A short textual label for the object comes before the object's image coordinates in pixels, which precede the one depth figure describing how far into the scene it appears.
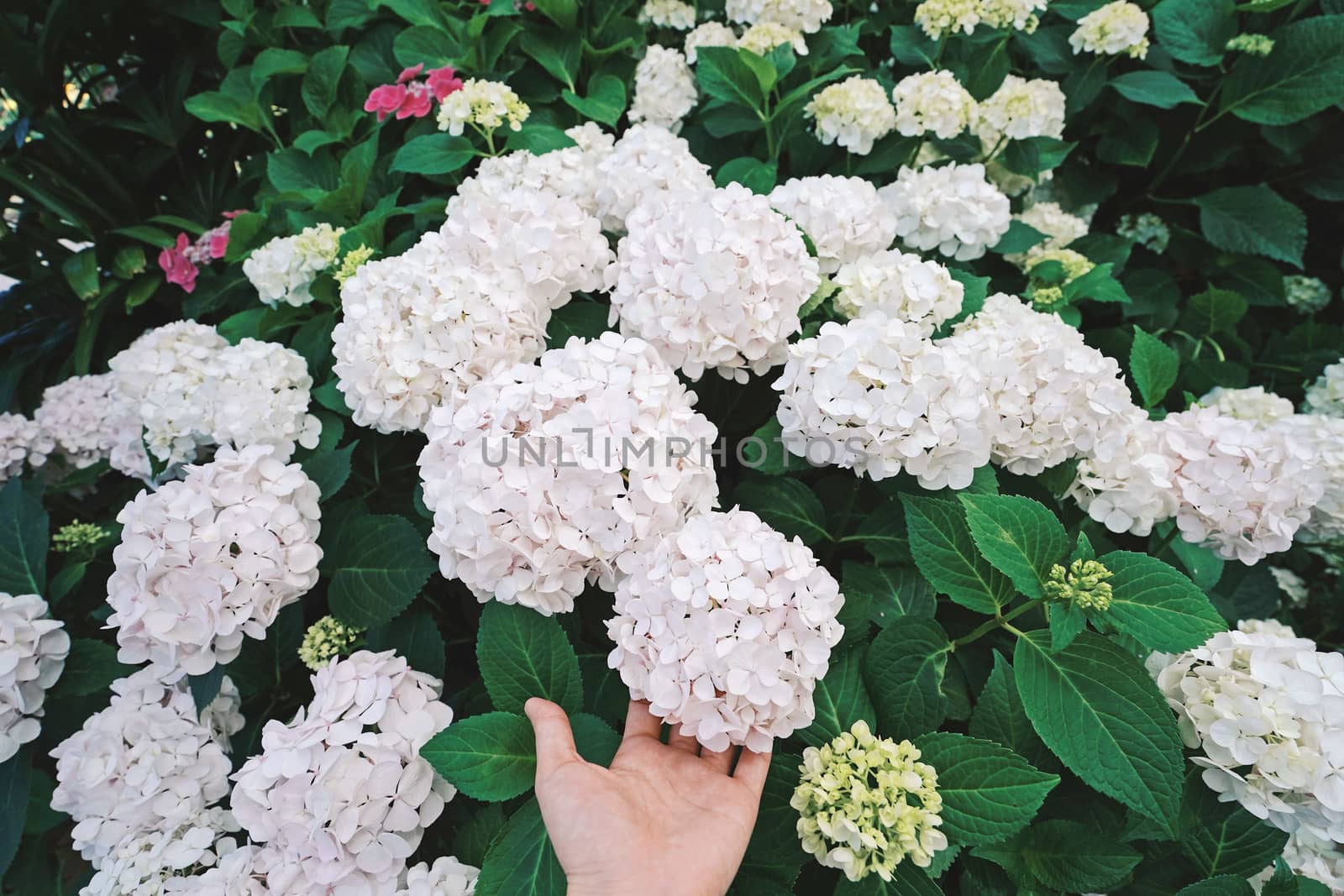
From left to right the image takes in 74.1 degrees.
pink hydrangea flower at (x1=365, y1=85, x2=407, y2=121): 0.73
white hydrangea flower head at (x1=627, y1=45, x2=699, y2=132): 0.80
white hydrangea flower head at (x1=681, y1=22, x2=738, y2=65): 0.79
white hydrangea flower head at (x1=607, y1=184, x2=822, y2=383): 0.50
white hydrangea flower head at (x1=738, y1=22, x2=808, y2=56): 0.74
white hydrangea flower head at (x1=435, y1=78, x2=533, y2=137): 0.68
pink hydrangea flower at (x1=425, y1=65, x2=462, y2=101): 0.72
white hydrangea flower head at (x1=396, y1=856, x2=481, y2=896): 0.45
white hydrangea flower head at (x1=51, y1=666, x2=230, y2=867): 0.51
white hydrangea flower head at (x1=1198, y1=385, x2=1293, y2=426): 0.69
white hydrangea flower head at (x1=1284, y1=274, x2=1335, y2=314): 0.91
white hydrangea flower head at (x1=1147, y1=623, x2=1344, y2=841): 0.42
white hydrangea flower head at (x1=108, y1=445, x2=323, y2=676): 0.48
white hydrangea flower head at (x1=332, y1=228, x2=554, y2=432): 0.52
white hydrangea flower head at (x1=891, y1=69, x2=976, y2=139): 0.69
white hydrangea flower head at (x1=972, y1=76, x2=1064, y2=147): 0.71
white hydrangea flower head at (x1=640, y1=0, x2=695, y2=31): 0.86
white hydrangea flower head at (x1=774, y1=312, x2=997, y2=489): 0.46
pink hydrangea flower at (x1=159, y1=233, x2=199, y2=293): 0.89
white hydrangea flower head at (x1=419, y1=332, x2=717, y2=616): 0.44
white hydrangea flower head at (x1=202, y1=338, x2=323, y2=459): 0.58
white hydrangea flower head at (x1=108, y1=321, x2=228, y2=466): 0.60
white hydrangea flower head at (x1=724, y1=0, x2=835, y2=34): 0.77
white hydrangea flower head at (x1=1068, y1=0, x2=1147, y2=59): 0.74
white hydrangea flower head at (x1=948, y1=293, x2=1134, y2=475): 0.51
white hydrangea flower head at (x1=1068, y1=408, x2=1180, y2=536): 0.52
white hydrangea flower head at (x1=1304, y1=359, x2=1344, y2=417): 0.74
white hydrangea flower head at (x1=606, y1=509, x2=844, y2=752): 0.41
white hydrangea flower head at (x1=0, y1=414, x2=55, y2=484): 0.74
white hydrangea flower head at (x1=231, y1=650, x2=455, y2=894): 0.44
